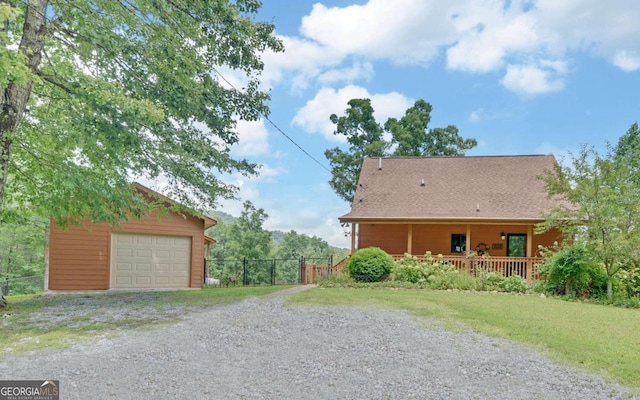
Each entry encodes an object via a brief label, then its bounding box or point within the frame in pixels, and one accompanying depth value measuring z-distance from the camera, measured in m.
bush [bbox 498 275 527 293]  12.45
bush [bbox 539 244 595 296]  11.66
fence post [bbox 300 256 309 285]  15.24
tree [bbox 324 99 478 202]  25.77
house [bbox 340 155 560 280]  15.23
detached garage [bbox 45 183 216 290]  13.61
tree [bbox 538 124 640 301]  11.13
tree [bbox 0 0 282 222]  8.05
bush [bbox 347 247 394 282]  13.17
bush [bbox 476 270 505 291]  12.52
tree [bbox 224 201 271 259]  27.33
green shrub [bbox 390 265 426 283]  13.25
